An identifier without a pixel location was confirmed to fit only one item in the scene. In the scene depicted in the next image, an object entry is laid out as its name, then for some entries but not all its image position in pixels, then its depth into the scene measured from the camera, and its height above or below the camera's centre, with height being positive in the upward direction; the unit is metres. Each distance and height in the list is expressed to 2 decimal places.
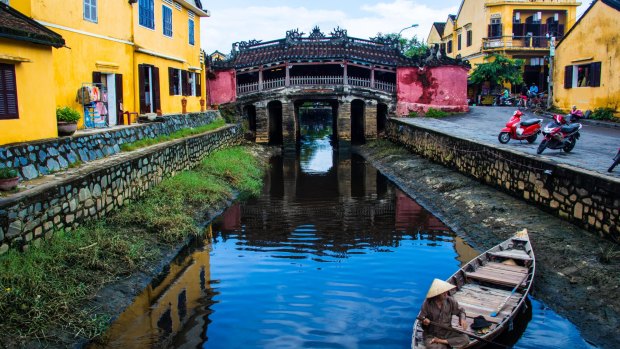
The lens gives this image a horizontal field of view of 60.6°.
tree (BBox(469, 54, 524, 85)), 37.22 +3.16
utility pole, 30.84 +2.00
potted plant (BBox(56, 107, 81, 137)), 13.14 -0.07
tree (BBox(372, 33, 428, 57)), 53.12 +7.80
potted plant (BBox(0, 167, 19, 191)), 9.09 -1.05
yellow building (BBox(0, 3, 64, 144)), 10.97 +0.85
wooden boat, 6.90 -2.68
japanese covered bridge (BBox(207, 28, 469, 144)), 34.09 +2.11
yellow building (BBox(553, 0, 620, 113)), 24.77 +2.71
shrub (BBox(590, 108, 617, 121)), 24.83 +0.02
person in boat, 6.39 -2.50
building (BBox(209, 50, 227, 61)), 57.53 +6.79
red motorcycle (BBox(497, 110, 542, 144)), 18.34 -0.53
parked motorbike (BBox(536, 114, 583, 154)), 15.00 -0.63
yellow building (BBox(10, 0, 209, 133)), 15.49 +2.31
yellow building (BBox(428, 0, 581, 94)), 39.28 +6.55
